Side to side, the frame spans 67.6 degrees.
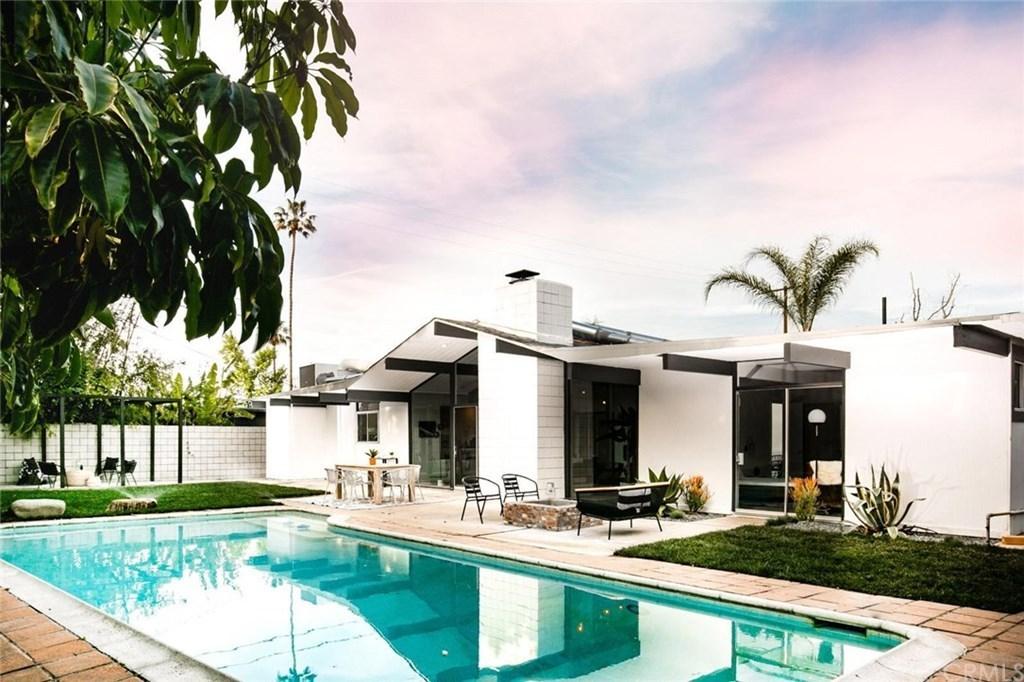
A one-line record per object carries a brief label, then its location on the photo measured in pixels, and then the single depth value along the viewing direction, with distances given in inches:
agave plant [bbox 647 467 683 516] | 508.9
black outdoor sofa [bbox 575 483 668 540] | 415.2
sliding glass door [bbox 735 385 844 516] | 468.1
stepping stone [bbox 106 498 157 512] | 565.6
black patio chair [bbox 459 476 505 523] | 487.4
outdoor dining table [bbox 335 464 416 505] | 608.7
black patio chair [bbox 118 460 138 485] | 749.9
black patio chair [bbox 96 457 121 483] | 757.3
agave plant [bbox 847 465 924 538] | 412.5
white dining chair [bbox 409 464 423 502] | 638.5
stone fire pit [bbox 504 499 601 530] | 458.3
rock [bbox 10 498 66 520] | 522.3
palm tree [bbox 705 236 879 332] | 726.5
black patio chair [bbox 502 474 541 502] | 517.0
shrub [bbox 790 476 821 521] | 463.8
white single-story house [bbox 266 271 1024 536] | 409.1
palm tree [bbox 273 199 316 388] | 1339.8
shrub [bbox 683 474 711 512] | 508.7
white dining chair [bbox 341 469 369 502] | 623.2
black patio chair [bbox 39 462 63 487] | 703.1
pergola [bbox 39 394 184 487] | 719.1
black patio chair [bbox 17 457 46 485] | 732.0
